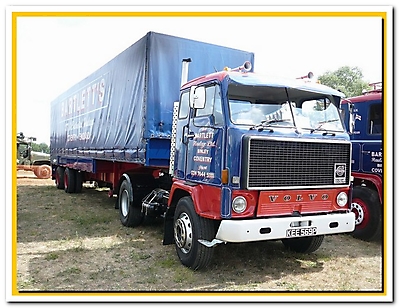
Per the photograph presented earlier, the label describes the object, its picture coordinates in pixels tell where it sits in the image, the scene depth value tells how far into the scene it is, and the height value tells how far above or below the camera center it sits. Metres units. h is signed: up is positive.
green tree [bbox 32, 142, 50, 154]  23.08 -0.13
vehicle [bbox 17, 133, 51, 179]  22.08 -0.88
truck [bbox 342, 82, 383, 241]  7.21 -0.35
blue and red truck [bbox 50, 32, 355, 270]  4.91 -0.07
